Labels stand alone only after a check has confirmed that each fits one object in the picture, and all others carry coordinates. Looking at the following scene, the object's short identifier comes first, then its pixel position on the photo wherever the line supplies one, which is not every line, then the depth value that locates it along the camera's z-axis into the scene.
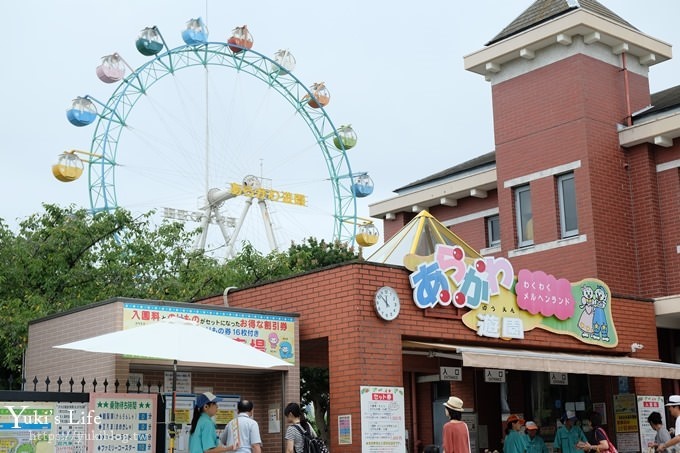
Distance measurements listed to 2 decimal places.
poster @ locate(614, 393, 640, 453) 17.02
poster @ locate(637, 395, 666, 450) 16.73
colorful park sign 13.41
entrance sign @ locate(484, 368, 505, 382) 17.42
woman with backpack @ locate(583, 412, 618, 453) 13.42
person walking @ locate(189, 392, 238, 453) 10.25
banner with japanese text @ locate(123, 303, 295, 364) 11.86
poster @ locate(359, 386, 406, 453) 12.26
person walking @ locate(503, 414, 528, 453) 14.24
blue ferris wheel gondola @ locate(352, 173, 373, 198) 32.22
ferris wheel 26.89
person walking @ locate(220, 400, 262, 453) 10.30
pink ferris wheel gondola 27.12
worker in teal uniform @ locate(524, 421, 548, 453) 15.20
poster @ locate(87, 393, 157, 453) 10.64
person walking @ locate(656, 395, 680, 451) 11.68
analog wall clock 12.70
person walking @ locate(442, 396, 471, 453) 10.68
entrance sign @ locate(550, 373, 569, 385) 17.94
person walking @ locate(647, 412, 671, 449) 12.97
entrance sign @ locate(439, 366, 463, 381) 16.00
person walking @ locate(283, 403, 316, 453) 10.50
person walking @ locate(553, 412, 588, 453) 14.97
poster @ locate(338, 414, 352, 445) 12.23
